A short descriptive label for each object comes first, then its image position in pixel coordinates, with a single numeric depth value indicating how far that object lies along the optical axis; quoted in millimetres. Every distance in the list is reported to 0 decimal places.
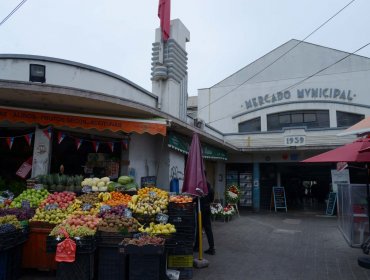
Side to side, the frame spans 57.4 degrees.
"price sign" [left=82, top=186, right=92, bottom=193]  7744
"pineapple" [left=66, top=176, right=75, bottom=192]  7977
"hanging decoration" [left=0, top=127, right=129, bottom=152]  8453
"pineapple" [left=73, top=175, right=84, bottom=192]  8055
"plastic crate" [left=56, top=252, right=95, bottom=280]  5395
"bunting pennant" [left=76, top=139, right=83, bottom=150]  8734
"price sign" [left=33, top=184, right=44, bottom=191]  7555
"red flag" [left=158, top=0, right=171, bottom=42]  12484
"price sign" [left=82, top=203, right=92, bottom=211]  6769
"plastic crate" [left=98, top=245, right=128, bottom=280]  5551
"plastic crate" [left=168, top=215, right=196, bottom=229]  6406
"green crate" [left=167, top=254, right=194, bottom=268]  6277
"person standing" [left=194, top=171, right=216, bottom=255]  8039
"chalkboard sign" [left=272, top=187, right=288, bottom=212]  18672
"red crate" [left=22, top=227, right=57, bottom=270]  6164
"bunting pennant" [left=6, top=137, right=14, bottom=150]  8398
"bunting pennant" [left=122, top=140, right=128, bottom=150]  9445
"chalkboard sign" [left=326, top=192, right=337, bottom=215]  17005
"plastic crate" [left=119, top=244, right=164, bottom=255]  5207
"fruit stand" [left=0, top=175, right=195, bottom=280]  5348
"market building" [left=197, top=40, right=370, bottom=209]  18344
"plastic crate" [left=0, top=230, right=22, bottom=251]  5312
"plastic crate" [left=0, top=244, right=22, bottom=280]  5480
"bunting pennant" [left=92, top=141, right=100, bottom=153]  8969
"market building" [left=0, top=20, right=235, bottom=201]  7949
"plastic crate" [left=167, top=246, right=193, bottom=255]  6305
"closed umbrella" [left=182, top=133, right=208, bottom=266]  7195
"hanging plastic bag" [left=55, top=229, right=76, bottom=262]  5270
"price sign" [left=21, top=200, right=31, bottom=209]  6829
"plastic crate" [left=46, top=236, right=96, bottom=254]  5406
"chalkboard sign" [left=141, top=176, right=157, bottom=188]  10227
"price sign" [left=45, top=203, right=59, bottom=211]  6512
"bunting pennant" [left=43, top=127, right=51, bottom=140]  8484
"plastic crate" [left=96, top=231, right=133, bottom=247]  5625
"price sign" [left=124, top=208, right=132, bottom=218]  6316
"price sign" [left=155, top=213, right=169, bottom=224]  6215
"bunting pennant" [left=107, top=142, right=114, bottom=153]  9259
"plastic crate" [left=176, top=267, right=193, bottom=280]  6232
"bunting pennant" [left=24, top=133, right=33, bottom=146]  8453
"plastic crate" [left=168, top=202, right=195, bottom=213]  6469
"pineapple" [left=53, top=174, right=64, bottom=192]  7883
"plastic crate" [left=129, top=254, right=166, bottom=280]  5281
